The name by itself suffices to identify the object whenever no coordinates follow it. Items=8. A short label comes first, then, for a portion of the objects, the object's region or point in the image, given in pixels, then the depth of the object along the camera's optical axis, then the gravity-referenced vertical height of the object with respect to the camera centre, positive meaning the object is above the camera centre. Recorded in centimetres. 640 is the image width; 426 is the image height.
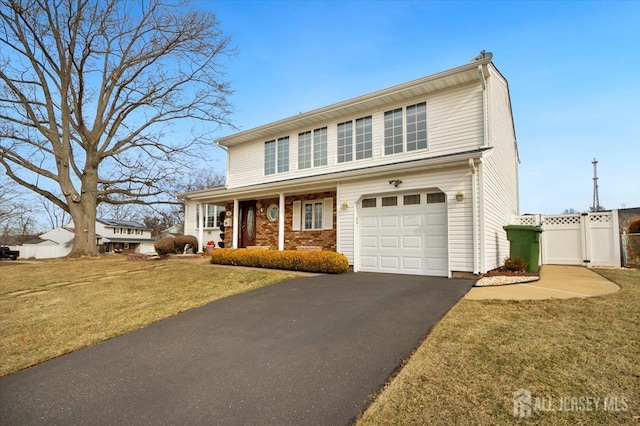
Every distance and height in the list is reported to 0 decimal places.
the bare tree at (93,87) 1644 +772
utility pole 3644 +395
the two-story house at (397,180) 872 +149
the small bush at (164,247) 1662 -102
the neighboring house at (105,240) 3875 -176
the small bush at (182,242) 1698 -80
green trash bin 907 -49
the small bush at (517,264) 898 -107
